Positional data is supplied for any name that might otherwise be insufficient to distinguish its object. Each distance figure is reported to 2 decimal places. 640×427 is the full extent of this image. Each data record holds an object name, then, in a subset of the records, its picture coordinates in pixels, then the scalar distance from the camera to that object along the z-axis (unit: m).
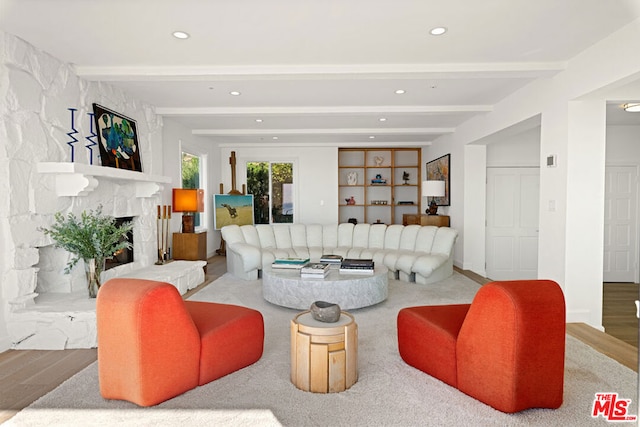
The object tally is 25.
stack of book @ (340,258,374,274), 4.20
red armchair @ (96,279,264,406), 2.10
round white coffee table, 3.90
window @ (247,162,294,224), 9.07
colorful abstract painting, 4.32
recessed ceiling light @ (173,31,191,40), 3.06
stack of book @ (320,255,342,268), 4.71
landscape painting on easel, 8.05
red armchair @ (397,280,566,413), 1.99
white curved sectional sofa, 5.43
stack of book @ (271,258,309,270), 4.41
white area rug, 2.03
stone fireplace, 3.10
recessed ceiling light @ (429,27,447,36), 3.00
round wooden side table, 2.29
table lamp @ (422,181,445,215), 7.02
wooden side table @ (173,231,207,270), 5.79
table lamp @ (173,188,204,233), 5.79
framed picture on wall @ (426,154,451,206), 7.31
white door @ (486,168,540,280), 6.64
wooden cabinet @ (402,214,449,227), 7.15
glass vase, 3.49
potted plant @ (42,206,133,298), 3.37
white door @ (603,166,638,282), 6.17
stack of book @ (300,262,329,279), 4.04
